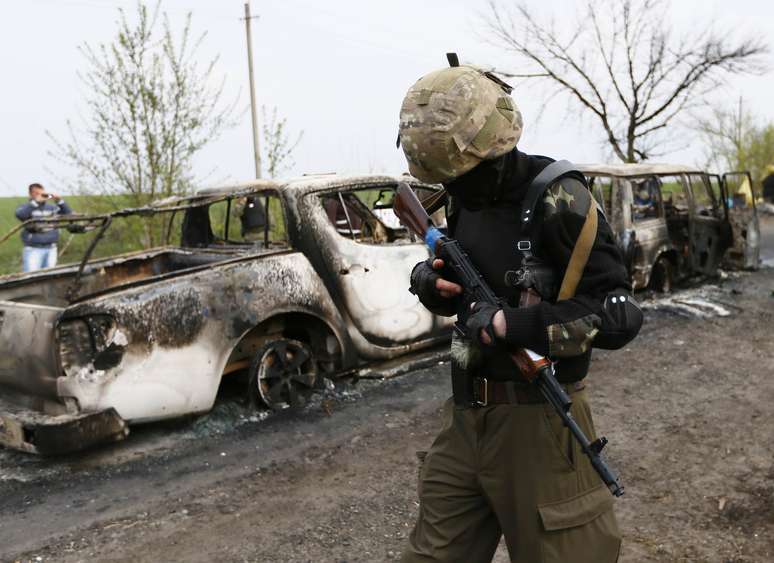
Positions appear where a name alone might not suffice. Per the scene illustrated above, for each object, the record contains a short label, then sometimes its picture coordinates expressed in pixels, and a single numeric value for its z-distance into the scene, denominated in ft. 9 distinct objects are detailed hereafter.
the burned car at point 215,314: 13.98
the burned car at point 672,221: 27.86
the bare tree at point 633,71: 63.41
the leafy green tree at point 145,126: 35.53
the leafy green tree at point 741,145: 89.15
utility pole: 61.93
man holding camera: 31.37
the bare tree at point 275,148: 42.24
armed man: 6.28
